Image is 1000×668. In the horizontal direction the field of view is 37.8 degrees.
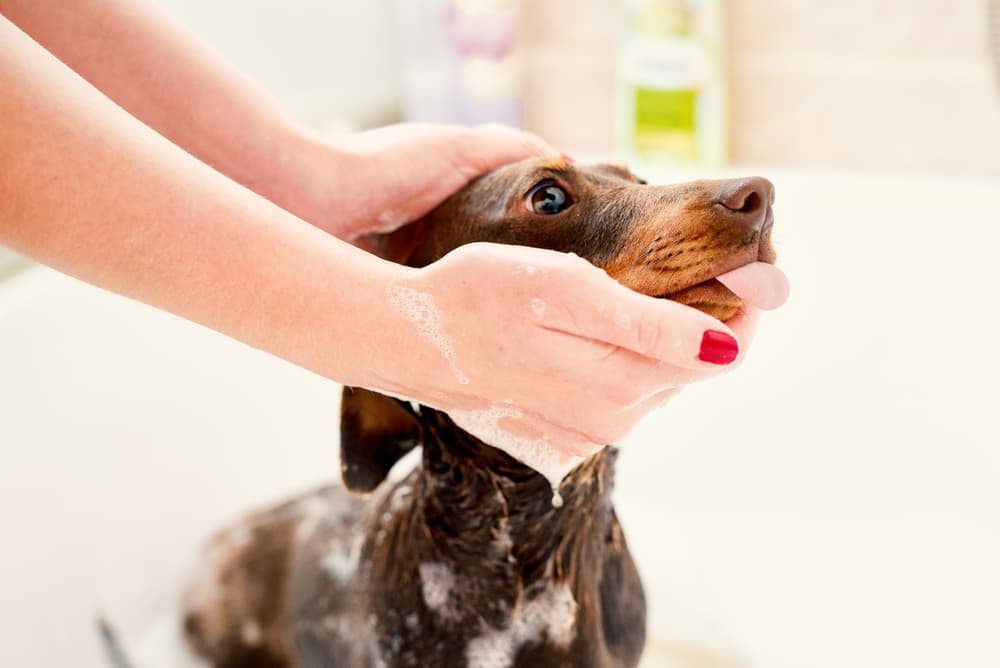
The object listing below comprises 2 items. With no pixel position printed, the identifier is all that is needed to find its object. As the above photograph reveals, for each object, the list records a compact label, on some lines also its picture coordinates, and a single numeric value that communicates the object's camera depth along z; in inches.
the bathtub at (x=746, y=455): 39.1
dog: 26.1
